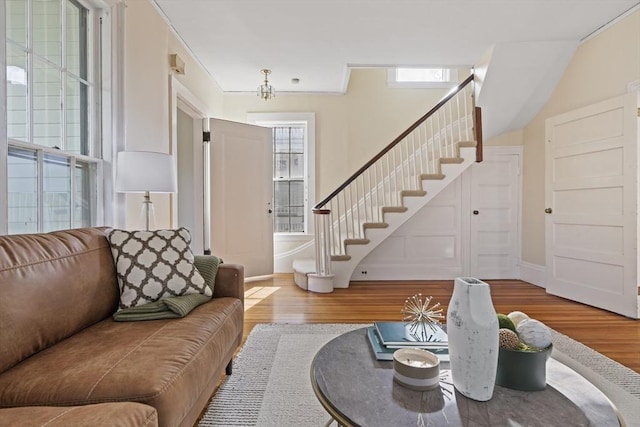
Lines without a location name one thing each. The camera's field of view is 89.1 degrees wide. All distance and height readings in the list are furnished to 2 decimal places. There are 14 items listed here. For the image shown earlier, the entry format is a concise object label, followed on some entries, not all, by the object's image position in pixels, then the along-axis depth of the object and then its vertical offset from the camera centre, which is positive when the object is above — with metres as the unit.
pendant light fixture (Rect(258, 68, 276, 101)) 4.10 +1.52
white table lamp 2.11 +0.25
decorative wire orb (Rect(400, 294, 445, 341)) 1.33 -0.48
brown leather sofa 0.98 -0.53
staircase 3.92 +0.20
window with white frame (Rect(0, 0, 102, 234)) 1.63 +0.54
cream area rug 1.59 -1.01
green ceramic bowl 0.97 -0.48
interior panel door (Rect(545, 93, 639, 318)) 2.96 +0.07
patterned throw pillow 1.67 -0.31
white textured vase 0.92 -0.37
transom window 5.00 +2.10
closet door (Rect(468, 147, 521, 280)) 4.50 -0.05
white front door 4.23 +0.20
